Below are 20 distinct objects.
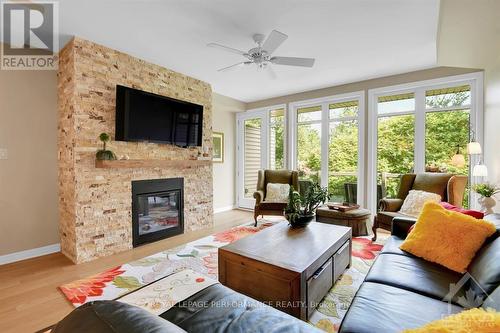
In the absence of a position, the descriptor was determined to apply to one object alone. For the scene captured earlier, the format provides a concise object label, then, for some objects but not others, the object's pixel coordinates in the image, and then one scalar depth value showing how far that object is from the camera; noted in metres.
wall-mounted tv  3.28
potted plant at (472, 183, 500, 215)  2.83
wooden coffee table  1.72
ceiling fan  2.56
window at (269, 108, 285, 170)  5.72
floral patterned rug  2.07
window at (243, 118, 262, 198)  6.15
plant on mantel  3.09
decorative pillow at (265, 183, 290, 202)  4.67
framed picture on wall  5.84
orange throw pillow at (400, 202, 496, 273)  1.71
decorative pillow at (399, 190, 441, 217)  3.35
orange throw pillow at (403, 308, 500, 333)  0.61
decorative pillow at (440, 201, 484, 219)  2.03
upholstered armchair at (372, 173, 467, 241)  3.30
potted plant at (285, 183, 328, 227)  2.74
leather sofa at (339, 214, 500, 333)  1.18
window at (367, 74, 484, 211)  3.86
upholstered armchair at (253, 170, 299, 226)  4.38
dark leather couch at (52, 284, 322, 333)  0.57
